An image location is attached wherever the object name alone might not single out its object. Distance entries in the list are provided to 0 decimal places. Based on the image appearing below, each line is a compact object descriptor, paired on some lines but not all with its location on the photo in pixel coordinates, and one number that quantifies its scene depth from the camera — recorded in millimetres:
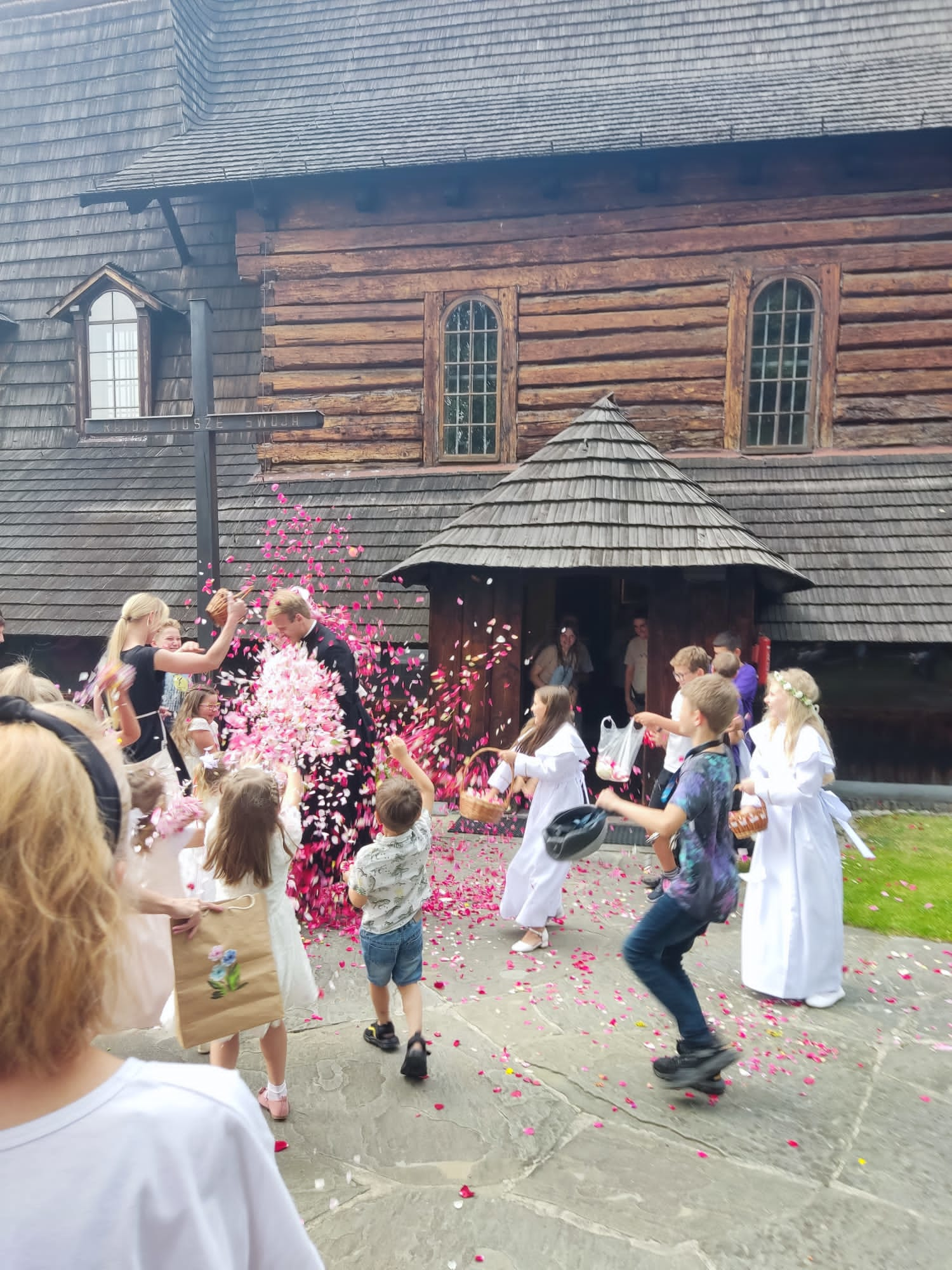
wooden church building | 8070
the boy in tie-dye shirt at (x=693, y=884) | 3510
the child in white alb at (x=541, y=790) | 5055
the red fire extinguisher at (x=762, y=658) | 7816
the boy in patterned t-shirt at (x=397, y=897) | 3629
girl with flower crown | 4453
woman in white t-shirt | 936
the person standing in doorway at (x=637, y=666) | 8891
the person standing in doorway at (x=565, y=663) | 8359
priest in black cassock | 5199
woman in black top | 4586
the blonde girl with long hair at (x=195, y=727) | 4750
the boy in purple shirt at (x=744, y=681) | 6848
